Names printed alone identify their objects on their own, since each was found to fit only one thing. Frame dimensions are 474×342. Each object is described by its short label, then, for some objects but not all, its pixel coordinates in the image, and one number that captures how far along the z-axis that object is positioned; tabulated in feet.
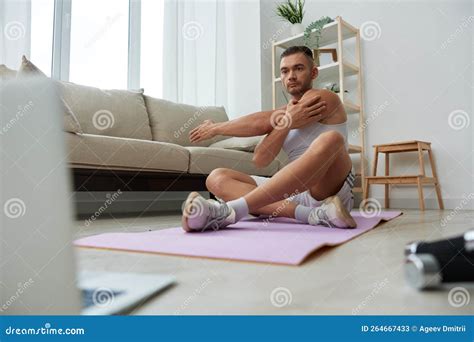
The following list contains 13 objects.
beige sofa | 6.00
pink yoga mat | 2.86
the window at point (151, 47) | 10.02
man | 4.08
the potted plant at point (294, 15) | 11.02
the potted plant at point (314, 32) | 10.00
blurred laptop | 1.22
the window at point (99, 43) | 8.68
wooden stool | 8.25
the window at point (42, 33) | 7.80
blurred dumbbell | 1.91
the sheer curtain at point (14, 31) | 6.85
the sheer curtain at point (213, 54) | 10.01
